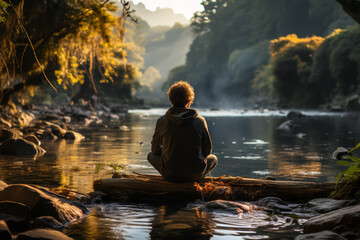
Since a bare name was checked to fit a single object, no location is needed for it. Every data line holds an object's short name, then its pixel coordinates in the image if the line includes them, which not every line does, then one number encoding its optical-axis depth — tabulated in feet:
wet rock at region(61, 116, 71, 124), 104.72
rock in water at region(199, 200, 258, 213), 21.08
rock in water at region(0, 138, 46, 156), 43.16
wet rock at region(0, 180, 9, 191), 22.46
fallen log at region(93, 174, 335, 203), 23.15
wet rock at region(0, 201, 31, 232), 17.01
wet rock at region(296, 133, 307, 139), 69.71
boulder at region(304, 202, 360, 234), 16.30
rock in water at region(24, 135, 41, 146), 51.96
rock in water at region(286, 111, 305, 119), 133.24
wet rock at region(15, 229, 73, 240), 14.74
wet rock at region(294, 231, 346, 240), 15.26
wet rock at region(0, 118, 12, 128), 68.57
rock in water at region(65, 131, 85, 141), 62.64
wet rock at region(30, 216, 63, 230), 17.65
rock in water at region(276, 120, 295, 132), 87.03
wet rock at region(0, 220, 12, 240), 14.51
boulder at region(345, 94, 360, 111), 170.50
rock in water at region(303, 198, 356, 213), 19.75
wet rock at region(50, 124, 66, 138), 64.83
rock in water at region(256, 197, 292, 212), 21.58
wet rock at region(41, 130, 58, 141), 61.96
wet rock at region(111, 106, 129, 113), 180.21
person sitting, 22.94
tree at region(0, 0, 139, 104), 53.72
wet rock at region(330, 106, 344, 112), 169.62
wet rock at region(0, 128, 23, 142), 51.86
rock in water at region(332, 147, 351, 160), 44.57
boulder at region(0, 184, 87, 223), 18.85
